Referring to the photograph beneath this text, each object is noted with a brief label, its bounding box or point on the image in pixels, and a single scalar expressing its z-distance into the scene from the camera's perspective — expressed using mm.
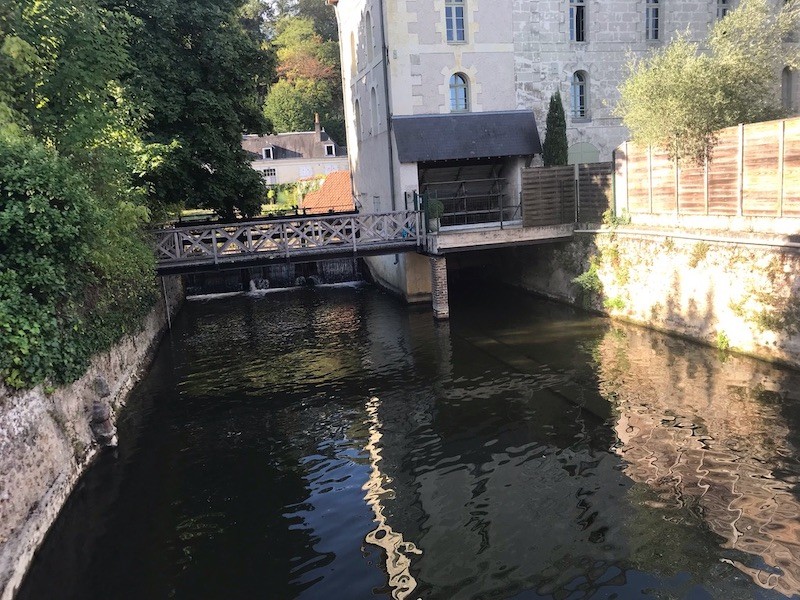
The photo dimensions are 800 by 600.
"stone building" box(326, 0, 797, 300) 20391
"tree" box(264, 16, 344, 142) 57781
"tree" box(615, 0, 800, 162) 14445
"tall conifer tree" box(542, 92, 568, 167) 20500
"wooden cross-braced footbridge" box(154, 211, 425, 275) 16688
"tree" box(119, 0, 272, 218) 17516
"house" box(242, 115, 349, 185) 55531
